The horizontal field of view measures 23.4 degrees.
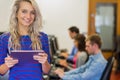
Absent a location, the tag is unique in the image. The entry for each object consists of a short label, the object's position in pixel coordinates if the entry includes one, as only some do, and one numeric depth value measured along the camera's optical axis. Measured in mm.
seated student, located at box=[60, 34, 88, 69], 4164
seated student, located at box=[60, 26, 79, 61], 5887
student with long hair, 2010
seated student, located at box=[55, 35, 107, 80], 3244
